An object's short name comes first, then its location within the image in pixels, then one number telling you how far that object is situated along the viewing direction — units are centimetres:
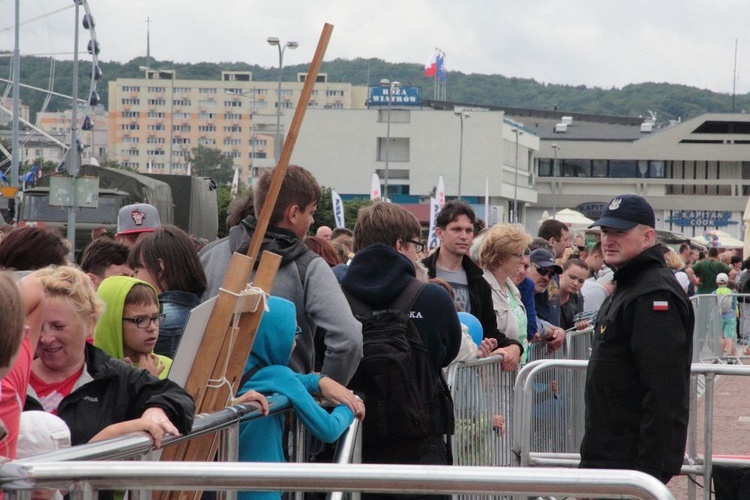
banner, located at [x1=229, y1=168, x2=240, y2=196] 6155
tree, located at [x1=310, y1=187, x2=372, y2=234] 6950
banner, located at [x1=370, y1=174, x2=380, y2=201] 4608
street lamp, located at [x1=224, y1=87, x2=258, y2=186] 19308
